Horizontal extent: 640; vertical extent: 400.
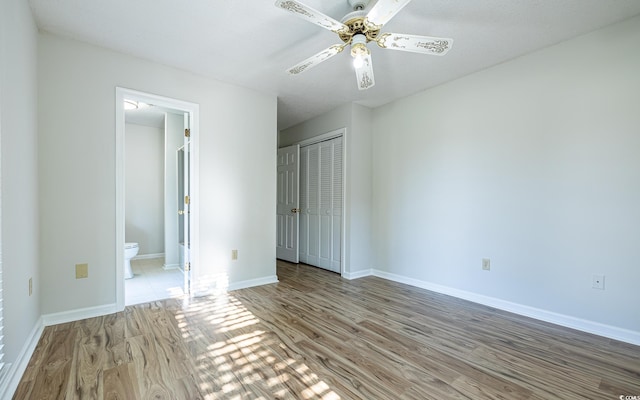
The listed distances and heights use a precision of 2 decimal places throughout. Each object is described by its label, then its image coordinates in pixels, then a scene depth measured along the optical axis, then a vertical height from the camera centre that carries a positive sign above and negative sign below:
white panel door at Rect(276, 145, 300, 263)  5.00 -0.08
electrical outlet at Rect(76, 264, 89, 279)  2.55 -0.61
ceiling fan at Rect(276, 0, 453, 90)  1.68 +1.06
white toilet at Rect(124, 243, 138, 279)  3.86 -0.74
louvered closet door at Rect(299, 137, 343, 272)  4.32 -0.07
